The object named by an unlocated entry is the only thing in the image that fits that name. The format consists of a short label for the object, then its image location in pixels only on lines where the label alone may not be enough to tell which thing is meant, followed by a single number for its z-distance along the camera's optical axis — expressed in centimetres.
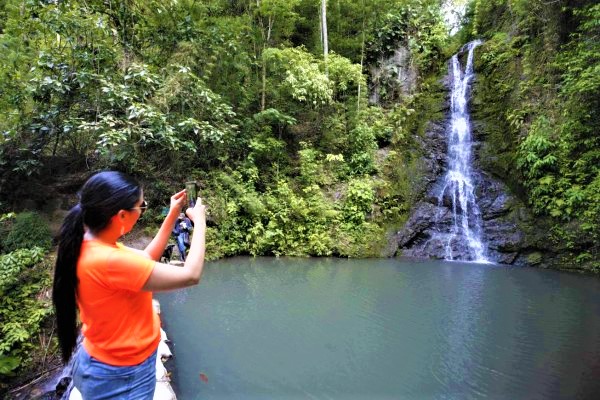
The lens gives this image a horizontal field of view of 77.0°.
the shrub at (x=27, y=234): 692
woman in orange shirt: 124
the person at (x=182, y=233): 499
